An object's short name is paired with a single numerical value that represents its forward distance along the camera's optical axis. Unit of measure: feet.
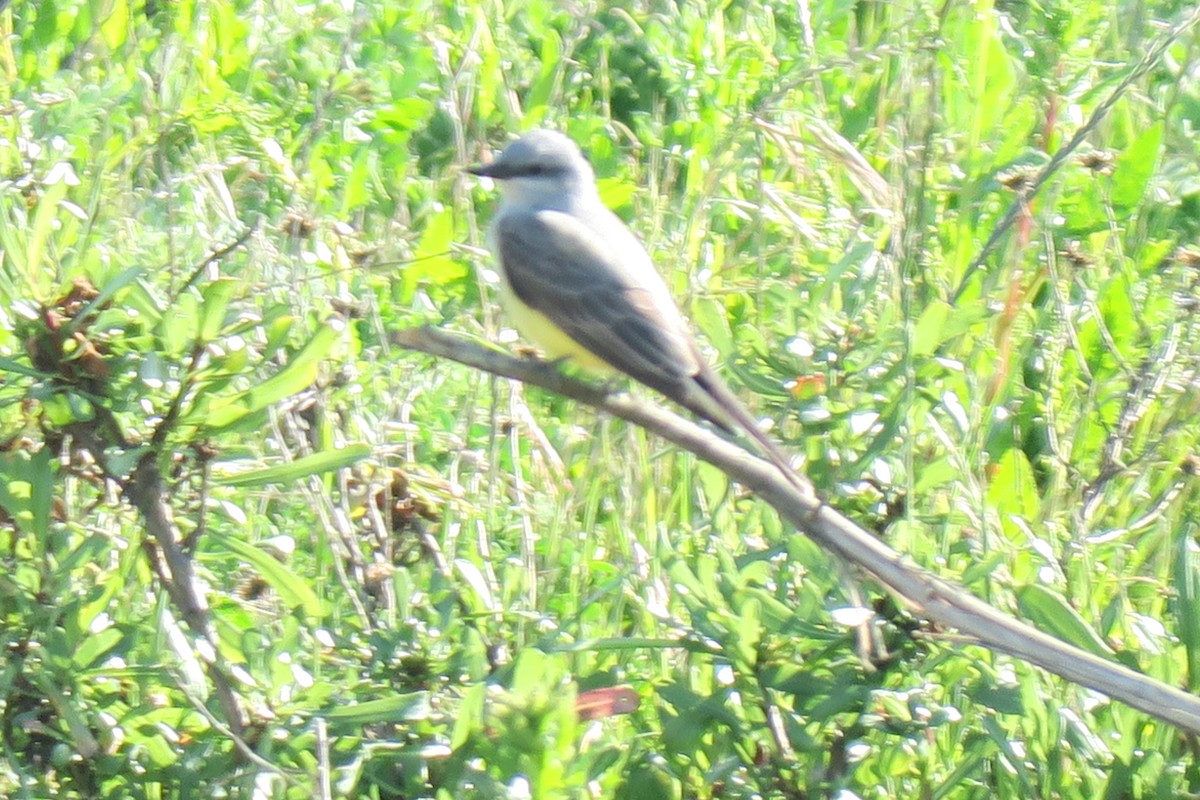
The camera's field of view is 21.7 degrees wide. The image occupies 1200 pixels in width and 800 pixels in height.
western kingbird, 21.47
